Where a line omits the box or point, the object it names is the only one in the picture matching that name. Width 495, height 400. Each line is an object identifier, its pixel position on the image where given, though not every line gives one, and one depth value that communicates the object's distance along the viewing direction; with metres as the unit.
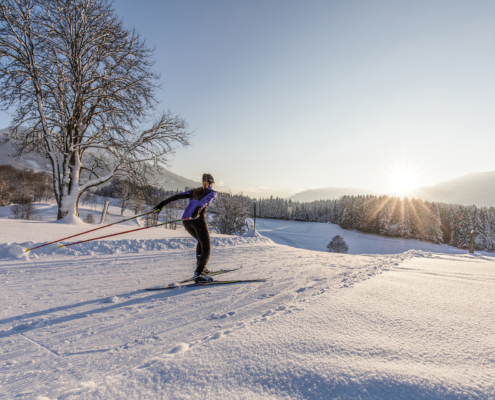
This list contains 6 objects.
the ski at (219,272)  4.59
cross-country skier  4.22
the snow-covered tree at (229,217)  34.06
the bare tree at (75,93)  8.52
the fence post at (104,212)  12.79
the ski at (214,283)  3.79
